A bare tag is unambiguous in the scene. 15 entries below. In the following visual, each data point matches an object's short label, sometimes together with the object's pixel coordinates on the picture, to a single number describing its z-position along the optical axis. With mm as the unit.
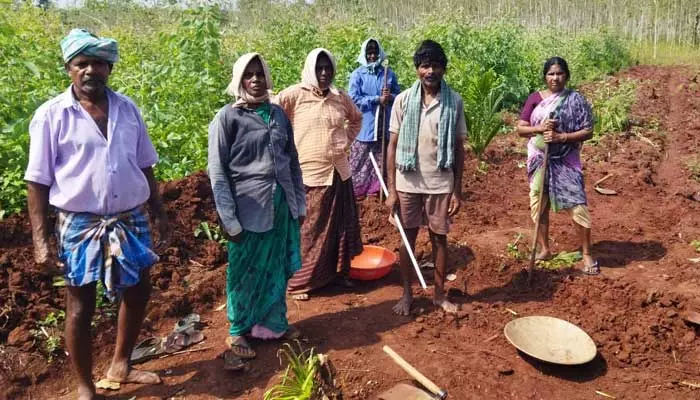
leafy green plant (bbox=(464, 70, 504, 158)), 7875
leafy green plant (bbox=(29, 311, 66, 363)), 3441
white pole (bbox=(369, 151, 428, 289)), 3932
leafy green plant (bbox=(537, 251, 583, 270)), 4734
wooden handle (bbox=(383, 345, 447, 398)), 2930
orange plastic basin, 4547
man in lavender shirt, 2559
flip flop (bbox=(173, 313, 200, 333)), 3748
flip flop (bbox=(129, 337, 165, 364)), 3457
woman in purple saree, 4371
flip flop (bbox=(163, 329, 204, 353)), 3567
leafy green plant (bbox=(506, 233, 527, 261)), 4945
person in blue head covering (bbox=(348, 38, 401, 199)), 6188
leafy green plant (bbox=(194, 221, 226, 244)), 4977
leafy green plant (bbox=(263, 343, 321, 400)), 2711
